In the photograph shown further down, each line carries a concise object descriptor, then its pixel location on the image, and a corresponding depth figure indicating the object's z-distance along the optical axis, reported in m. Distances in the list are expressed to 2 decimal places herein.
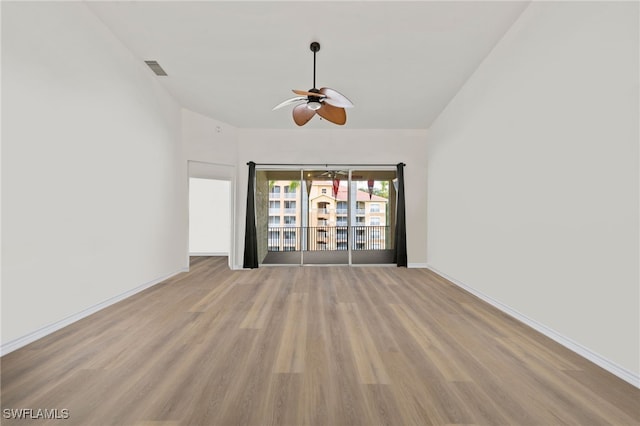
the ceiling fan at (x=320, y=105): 2.36
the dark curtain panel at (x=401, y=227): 5.16
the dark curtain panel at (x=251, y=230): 5.02
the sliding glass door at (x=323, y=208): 5.42
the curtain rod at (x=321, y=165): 5.23
